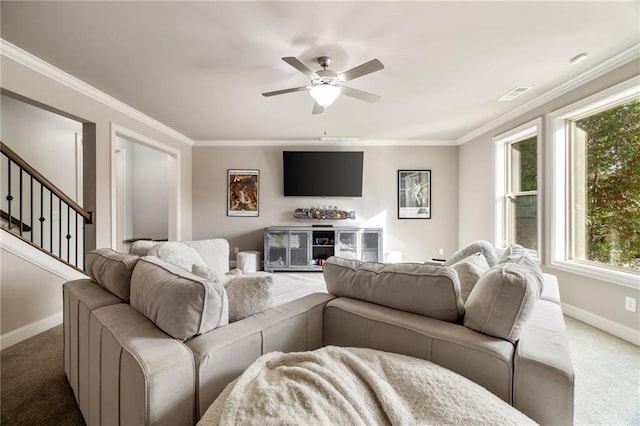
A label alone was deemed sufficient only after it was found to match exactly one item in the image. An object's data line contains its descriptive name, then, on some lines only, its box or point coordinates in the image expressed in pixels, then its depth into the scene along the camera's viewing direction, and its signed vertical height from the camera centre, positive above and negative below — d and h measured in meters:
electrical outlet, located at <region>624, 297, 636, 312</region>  2.29 -0.78
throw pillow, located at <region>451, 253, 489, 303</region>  1.38 -0.32
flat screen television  5.02 +0.77
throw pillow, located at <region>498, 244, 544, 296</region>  1.23 -0.26
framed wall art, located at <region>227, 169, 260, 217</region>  5.14 +0.38
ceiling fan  1.96 +1.06
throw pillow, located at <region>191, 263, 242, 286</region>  1.34 -0.31
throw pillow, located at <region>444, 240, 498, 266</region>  2.24 -0.33
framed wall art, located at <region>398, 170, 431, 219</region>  5.08 +0.35
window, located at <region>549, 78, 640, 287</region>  2.43 +0.27
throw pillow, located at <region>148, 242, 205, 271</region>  2.15 -0.34
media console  4.80 -0.58
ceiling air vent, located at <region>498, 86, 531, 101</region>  2.91 +1.33
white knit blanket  0.70 -0.52
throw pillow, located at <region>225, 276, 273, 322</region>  1.22 -0.38
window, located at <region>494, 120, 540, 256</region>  3.40 +0.34
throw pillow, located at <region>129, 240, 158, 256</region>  2.18 -0.28
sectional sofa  0.84 -0.47
